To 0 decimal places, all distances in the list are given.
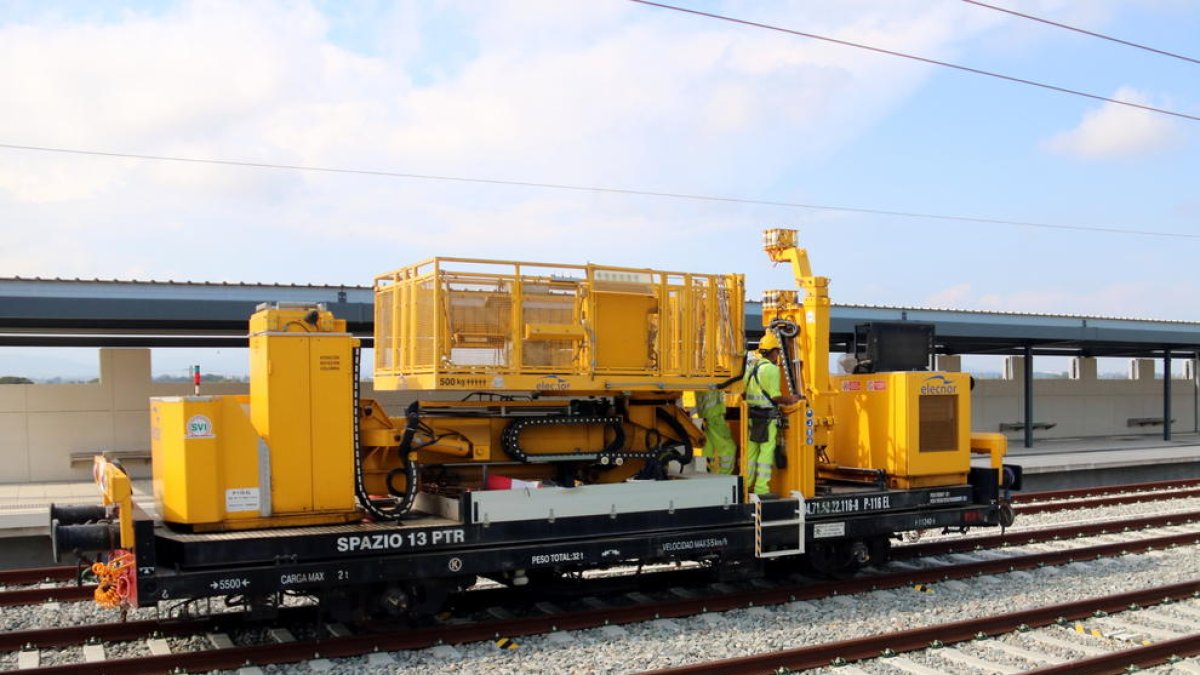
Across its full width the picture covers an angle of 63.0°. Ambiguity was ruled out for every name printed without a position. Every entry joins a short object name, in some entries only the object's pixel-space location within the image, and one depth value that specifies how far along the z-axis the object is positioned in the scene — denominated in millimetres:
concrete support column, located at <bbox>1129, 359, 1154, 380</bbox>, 34750
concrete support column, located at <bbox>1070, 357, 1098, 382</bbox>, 32469
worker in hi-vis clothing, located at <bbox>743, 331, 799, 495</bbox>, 9727
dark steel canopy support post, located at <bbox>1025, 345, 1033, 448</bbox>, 25562
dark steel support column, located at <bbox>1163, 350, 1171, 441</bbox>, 29594
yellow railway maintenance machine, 7281
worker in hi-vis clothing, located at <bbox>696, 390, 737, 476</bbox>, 9633
